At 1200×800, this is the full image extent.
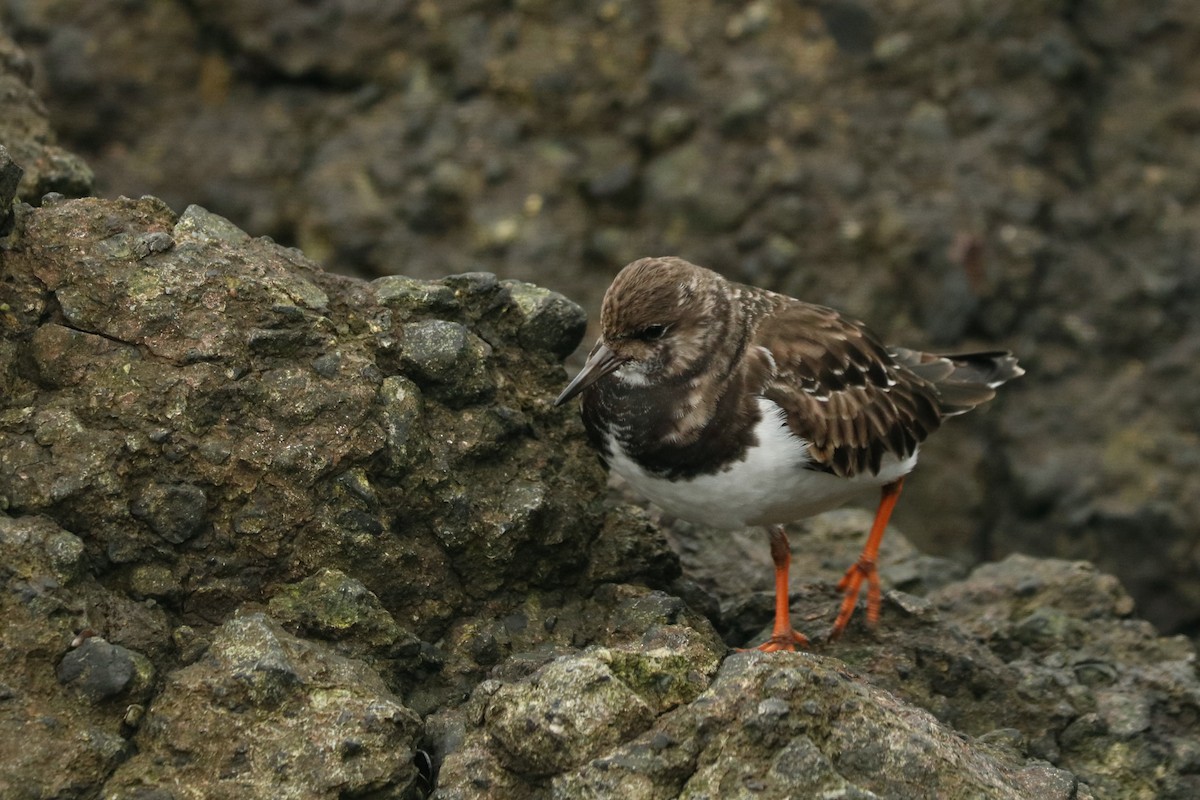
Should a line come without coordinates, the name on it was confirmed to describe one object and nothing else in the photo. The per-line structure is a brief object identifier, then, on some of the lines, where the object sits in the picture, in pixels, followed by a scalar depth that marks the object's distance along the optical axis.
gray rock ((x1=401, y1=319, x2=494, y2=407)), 7.25
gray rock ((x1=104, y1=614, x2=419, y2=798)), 5.81
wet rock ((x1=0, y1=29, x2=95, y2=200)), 8.39
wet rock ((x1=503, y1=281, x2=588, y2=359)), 7.87
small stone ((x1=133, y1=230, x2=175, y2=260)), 6.95
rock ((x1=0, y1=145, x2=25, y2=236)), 6.72
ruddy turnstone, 7.56
